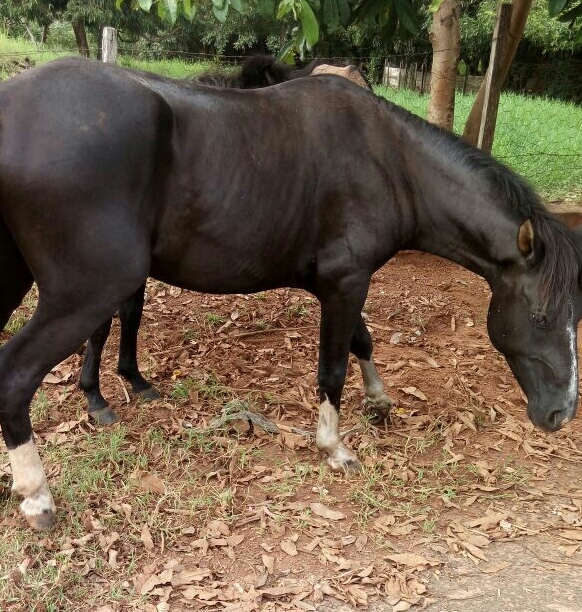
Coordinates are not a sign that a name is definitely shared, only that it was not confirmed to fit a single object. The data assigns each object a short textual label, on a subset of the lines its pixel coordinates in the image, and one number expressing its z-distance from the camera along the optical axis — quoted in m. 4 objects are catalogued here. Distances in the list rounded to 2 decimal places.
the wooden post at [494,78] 5.55
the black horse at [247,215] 2.45
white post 6.11
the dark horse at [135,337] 3.50
